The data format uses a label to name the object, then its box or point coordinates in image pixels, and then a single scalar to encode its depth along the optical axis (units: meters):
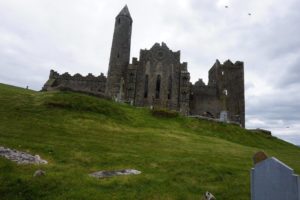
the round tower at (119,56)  54.56
